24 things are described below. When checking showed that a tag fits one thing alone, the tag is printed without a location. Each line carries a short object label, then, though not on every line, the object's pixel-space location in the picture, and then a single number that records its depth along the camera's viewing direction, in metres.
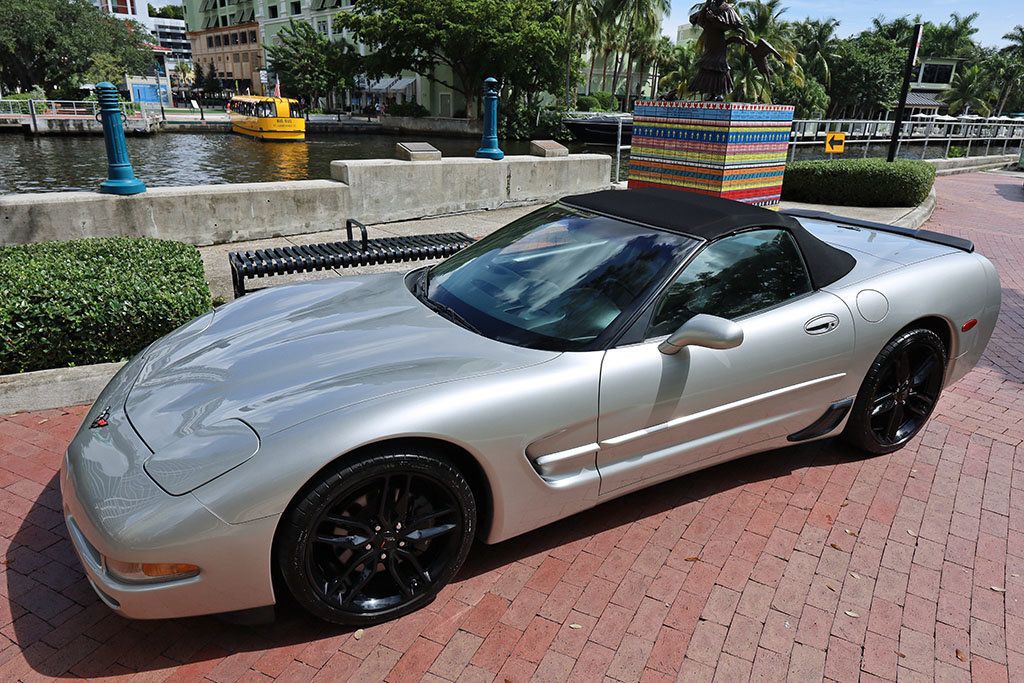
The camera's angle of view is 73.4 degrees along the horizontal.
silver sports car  2.22
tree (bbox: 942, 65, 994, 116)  73.31
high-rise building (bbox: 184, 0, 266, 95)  89.56
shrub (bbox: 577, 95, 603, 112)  60.50
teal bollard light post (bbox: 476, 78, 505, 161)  10.45
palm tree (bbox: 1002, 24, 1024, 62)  75.23
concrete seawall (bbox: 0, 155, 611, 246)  6.81
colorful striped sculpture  9.64
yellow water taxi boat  42.03
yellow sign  16.23
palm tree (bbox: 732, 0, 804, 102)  44.19
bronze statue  10.03
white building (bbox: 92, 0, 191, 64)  130.12
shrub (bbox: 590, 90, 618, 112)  61.88
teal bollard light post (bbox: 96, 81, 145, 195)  6.98
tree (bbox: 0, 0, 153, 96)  50.28
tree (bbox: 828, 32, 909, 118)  62.38
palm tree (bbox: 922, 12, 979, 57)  87.94
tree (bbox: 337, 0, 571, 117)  44.38
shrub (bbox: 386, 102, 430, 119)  57.25
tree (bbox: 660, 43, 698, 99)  47.59
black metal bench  5.22
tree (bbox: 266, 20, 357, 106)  64.94
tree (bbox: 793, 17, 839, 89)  60.53
